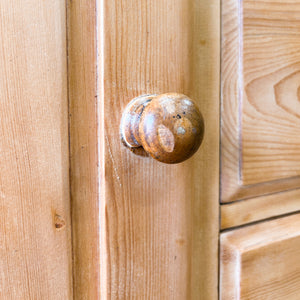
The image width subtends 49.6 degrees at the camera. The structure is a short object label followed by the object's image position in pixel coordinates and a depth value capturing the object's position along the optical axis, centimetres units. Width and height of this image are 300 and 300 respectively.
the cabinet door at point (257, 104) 28
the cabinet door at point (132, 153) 23
